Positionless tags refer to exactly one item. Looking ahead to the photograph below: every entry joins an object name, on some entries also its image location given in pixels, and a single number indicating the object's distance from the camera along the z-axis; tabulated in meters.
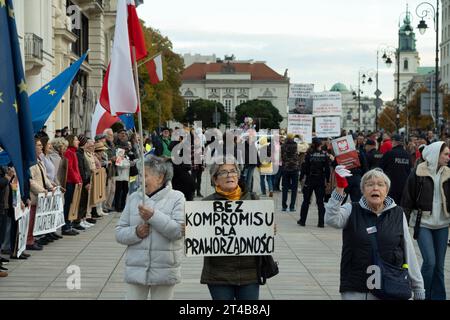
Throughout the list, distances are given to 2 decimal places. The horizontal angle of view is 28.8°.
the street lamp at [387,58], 49.41
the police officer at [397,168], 16.91
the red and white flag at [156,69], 22.54
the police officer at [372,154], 21.20
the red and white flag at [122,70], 7.22
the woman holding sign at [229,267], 6.32
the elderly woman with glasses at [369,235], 6.20
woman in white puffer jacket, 6.57
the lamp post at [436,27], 32.47
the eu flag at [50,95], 13.21
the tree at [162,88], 62.61
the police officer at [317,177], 18.16
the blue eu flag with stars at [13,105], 6.55
